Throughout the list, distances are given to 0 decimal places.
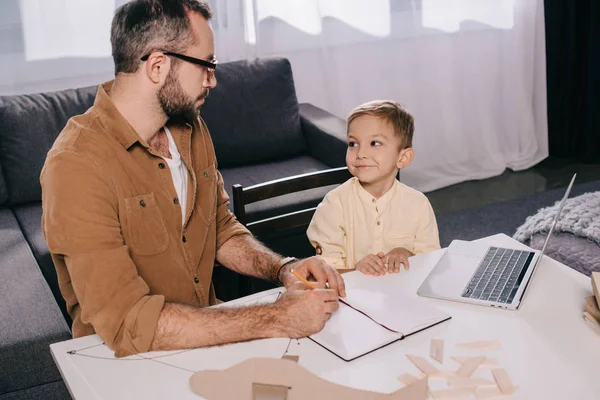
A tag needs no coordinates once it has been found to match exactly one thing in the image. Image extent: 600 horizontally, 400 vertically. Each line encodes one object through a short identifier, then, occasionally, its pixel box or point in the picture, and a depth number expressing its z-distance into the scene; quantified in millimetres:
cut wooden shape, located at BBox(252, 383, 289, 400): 1312
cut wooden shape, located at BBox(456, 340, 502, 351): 1458
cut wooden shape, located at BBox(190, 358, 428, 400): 1291
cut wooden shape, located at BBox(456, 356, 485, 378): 1368
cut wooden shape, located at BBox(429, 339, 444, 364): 1422
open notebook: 1469
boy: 2049
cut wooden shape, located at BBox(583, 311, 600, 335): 1522
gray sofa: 2139
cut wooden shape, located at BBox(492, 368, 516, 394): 1316
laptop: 1652
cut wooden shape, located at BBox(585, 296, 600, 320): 1544
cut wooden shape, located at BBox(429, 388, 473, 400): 1304
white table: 1349
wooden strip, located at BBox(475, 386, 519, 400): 1302
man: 1527
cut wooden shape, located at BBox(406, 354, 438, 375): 1376
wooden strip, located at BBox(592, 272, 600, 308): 1535
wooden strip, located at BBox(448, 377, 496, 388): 1338
